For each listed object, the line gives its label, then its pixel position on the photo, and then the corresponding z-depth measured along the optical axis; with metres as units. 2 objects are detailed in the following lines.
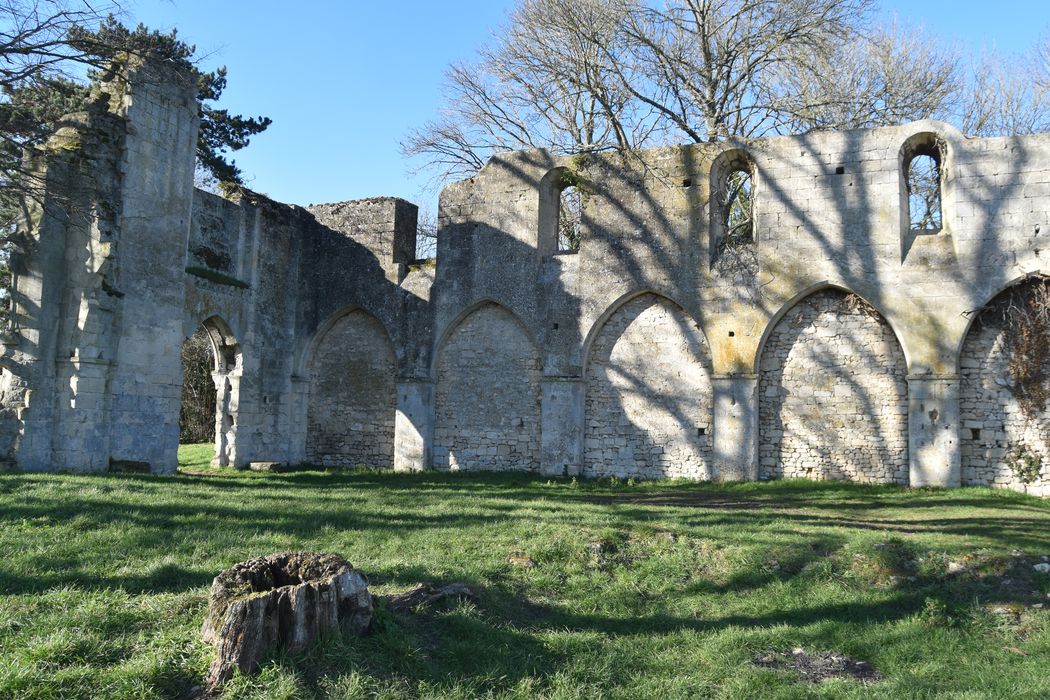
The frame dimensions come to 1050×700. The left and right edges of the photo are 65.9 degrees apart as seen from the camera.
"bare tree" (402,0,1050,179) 18.67
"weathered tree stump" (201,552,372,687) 4.43
